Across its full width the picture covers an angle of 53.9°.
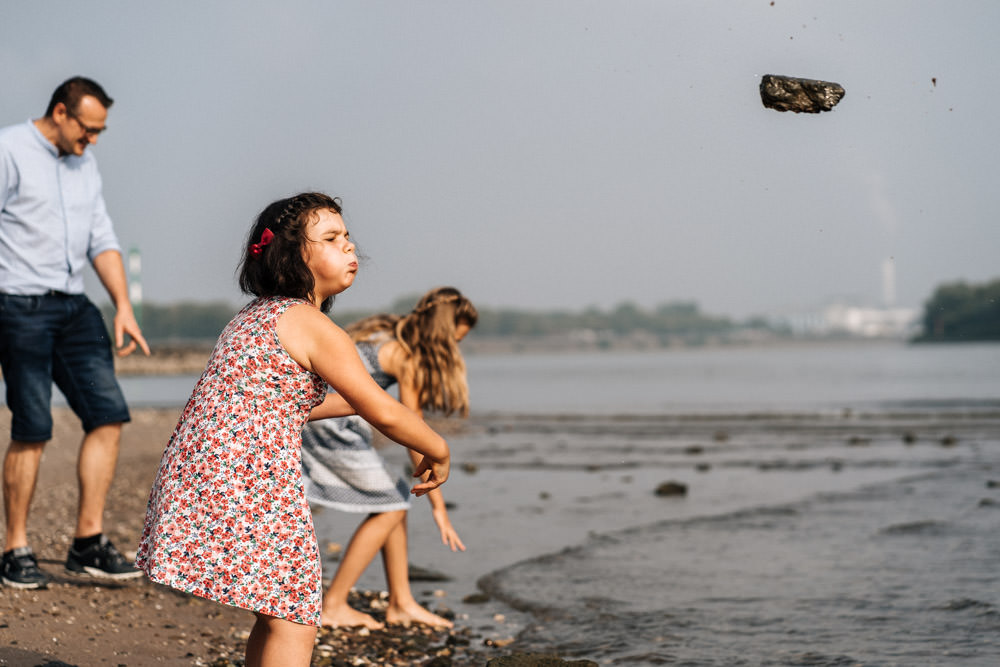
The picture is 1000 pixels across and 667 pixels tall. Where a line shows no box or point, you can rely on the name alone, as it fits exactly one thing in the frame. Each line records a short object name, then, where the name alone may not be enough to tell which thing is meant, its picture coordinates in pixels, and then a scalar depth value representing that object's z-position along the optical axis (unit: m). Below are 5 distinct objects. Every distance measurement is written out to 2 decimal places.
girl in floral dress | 2.72
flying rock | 4.05
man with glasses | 4.89
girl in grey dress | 5.20
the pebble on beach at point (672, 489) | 10.70
